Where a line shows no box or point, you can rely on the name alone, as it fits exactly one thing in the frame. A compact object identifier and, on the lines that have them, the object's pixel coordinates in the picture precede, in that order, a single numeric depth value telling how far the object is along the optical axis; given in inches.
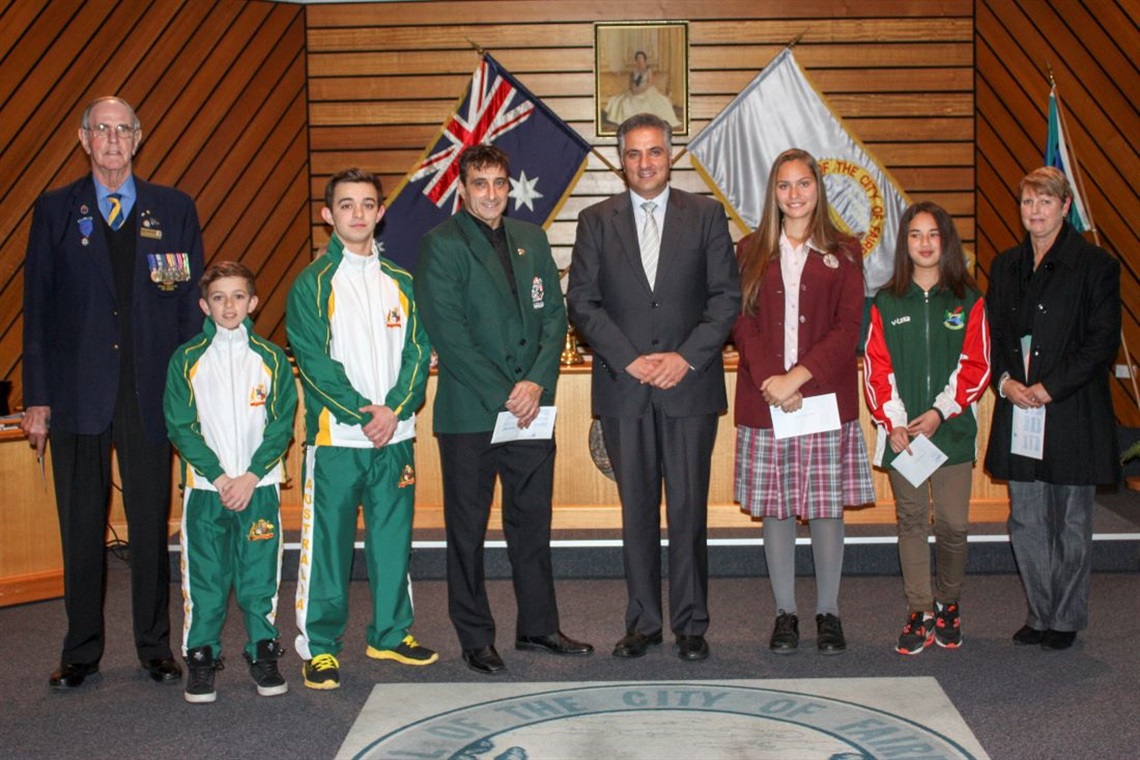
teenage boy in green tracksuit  144.2
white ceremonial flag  291.1
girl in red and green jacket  153.5
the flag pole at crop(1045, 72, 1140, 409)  266.2
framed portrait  294.8
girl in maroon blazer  151.7
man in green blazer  147.8
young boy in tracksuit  140.9
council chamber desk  211.0
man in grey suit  150.6
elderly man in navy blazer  143.7
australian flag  286.0
